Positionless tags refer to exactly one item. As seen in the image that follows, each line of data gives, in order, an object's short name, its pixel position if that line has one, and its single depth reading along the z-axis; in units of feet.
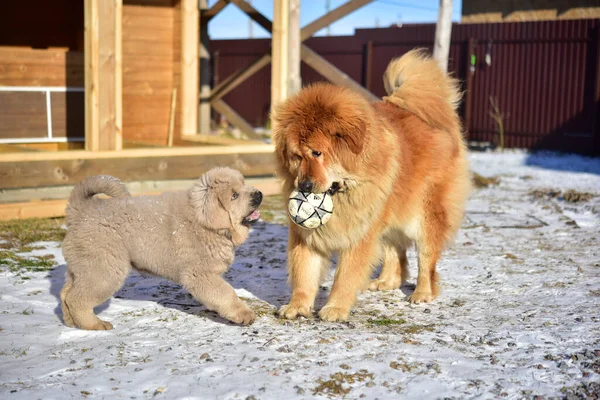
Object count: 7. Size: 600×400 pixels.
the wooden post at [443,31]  33.53
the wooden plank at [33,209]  23.16
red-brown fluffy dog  13.12
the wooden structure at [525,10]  49.32
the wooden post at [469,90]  48.14
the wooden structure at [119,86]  24.03
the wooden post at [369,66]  54.19
